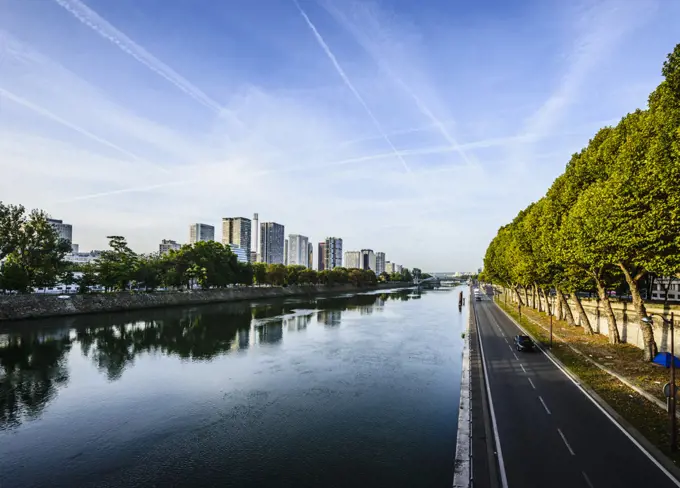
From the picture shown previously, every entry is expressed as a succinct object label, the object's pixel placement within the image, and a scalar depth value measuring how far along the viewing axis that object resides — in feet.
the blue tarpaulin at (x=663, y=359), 102.01
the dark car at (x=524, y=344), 143.64
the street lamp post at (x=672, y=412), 61.62
